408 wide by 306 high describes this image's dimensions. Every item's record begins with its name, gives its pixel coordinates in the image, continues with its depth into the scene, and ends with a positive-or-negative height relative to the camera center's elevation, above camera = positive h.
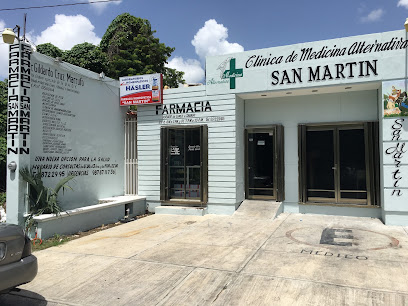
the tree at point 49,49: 24.00 +8.35
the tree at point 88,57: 24.06 +7.80
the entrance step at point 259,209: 9.04 -1.42
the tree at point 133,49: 23.36 +8.43
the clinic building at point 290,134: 8.10 +0.77
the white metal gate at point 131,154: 10.88 +0.23
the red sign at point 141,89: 10.36 +2.28
